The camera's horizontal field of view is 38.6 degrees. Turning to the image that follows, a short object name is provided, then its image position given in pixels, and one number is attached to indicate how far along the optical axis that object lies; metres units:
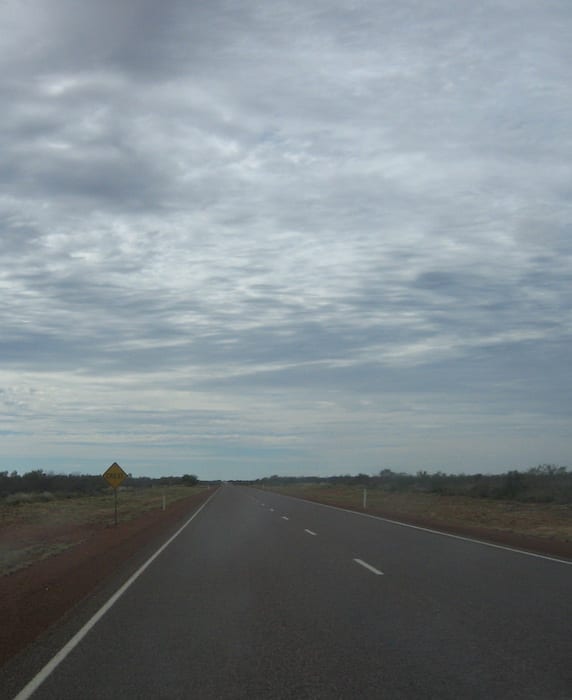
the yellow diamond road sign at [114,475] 32.89
